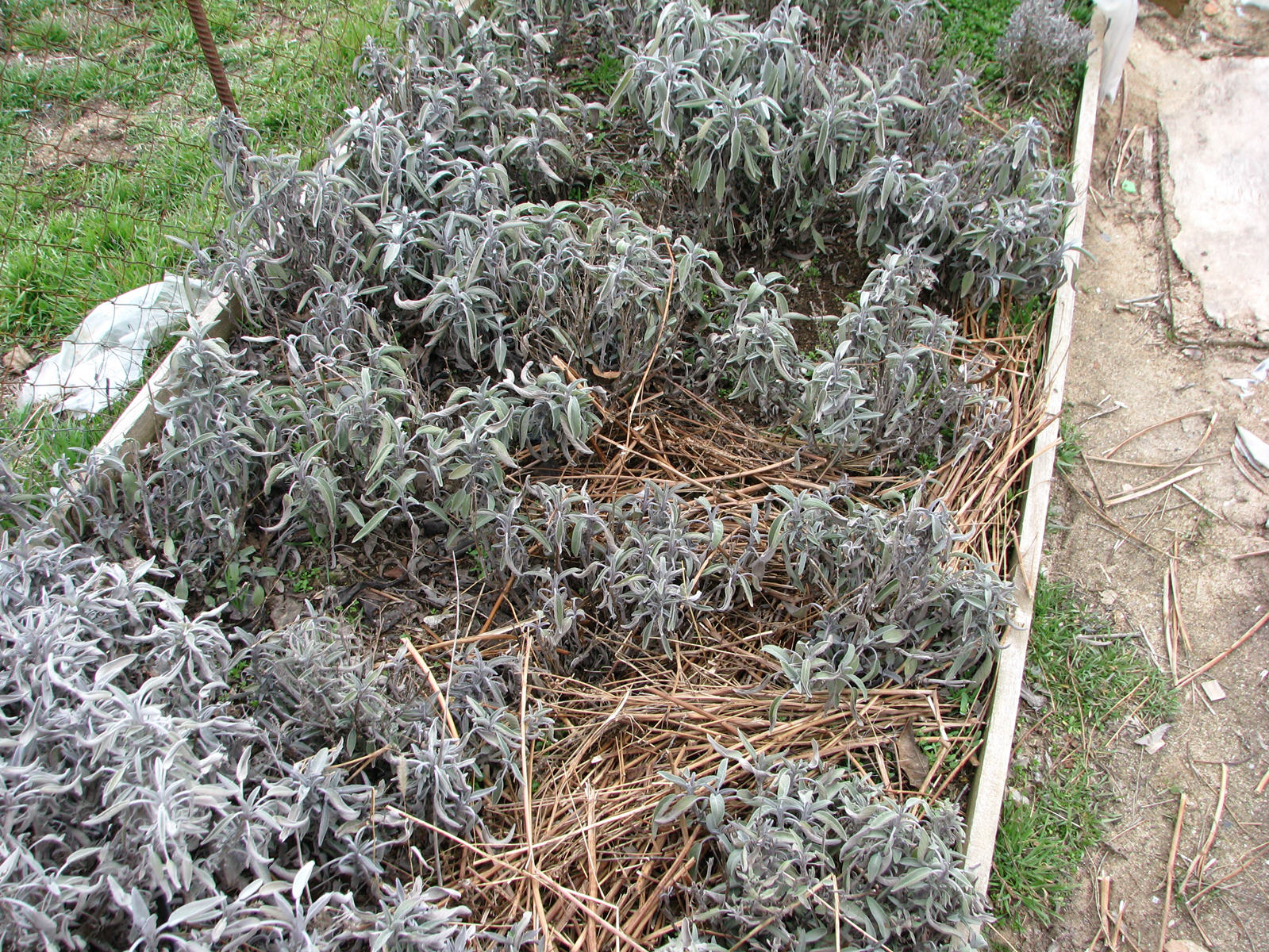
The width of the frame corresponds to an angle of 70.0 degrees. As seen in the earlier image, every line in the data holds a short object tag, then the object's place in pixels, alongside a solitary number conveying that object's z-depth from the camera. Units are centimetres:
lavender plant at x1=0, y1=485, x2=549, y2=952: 168
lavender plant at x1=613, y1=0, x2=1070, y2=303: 308
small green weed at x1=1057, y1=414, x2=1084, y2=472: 324
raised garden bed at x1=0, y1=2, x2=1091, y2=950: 194
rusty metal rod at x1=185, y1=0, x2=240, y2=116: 311
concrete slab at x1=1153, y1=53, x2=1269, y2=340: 373
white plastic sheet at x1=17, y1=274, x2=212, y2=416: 297
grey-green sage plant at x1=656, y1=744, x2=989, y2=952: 192
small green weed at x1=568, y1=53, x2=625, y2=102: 395
